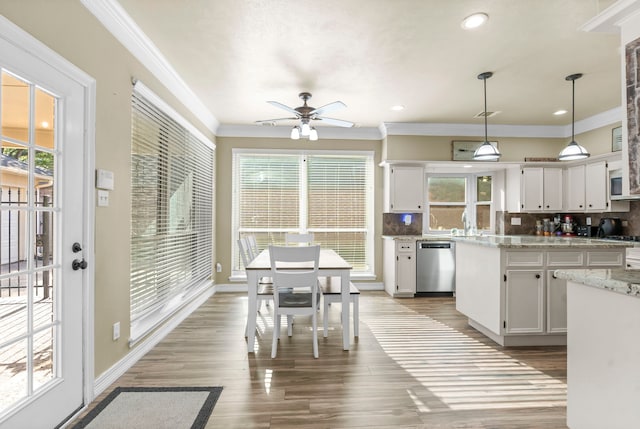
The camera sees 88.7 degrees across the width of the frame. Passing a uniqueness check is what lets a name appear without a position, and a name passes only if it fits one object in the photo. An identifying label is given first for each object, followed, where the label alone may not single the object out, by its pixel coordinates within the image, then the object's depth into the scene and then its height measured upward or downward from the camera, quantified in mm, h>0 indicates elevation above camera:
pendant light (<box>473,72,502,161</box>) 3475 +701
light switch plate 2217 +137
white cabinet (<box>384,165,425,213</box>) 5148 +451
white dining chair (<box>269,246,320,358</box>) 2729 -526
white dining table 2902 -628
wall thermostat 2189 +265
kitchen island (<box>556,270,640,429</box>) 1348 -596
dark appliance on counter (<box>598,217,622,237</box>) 4574 -138
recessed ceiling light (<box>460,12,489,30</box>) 2357 +1452
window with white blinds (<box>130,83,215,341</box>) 2812 +69
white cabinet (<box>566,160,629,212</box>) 4449 +406
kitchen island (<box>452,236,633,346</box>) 3018 -601
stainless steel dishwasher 5027 -775
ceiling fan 3307 +1112
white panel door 1562 -102
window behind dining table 5422 +364
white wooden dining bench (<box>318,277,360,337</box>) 3086 -755
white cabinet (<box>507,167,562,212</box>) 5109 +443
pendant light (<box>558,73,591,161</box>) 3373 +688
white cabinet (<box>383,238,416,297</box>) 4977 -770
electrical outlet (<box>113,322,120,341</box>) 2395 -830
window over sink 5707 +270
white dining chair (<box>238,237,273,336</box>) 3035 -706
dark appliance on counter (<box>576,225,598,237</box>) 4963 -210
